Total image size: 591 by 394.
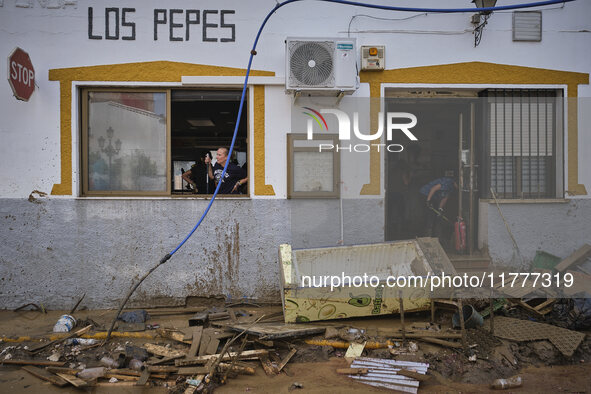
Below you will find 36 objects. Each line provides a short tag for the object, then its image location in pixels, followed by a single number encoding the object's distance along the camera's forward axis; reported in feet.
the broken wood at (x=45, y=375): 13.33
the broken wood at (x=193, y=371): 13.65
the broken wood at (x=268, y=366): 14.06
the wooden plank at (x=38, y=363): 14.56
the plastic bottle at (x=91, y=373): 13.44
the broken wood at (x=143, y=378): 13.30
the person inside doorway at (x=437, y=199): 24.62
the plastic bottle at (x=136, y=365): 14.16
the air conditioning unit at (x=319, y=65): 18.67
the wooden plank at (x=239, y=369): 13.82
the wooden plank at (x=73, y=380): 13.05
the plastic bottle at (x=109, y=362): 14.44
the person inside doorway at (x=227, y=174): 20.76
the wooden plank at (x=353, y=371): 13.78
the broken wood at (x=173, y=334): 15.90
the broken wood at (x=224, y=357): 14.12
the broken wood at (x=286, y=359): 14.25
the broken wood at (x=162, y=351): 14.79
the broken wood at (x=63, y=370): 13.99
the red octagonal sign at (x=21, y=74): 17.66
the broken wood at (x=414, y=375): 13.33
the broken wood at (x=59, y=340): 15.42
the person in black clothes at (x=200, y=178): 21.35
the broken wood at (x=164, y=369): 13.87
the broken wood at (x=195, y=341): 14.78
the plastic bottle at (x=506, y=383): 13.15
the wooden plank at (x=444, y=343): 15.14
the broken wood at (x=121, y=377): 13.65
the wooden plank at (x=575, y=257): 19.76
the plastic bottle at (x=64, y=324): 17.15
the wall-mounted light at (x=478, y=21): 19.71
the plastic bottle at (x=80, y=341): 15.87
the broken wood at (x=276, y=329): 15.02
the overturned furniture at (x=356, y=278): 16.46
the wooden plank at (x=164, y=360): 14.32
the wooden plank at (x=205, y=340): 14.93
